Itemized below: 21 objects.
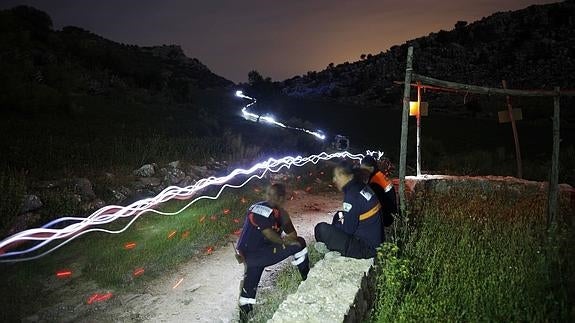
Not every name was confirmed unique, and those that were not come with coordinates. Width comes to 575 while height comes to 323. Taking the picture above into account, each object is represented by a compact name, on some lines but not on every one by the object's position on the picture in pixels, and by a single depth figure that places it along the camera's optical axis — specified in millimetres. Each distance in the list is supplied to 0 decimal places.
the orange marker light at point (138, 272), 6745
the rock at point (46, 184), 9625
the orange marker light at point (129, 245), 7812
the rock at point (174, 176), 12855
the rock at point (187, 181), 13020
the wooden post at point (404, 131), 7609
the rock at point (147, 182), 11955
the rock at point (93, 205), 9589
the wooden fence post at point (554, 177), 7738
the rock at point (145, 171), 12750
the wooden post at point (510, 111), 12023
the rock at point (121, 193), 10751
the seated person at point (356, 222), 5707
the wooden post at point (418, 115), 11278
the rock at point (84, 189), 9930
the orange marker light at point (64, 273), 6641
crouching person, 5438
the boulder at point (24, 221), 7885
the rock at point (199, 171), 14327
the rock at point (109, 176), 11453
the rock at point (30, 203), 8438
